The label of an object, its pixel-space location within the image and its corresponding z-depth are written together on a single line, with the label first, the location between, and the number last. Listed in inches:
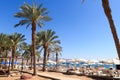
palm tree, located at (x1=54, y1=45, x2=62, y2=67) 951.8
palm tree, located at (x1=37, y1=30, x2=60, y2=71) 691.4
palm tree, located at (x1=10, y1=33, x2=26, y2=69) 777.0
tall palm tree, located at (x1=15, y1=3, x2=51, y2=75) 508.5
